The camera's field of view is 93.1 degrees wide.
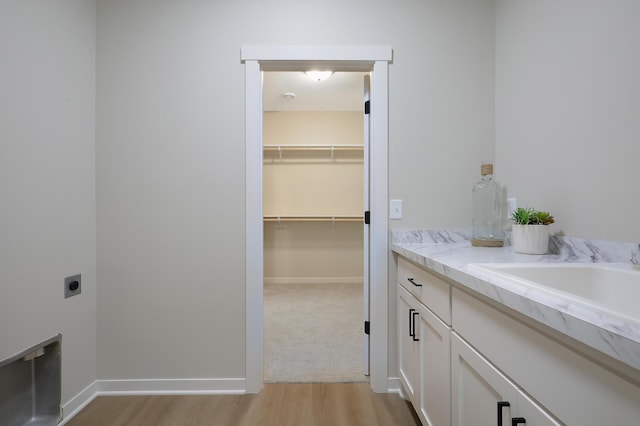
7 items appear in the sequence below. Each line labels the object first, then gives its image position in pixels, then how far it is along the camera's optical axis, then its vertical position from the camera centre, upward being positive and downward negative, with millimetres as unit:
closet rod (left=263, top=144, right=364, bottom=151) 4301 +891
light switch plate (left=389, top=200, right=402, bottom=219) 1809 +4
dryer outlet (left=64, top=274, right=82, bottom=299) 1559 -405
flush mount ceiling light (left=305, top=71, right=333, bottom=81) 3213 +1436
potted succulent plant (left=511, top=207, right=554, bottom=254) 1309 -97
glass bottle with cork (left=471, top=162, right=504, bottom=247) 1675 +6
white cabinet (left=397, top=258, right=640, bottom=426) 527 -386
